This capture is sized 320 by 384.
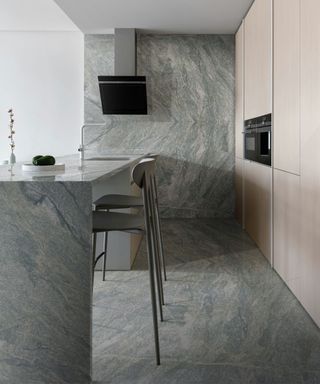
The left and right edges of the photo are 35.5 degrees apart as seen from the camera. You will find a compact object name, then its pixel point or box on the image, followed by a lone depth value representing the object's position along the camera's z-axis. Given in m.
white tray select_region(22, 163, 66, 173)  2.45
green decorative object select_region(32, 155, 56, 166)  2.56
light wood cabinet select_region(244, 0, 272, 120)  4.36
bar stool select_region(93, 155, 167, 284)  3.22
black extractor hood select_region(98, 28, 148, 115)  6.69
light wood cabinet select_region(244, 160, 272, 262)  4.41
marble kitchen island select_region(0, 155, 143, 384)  1.93
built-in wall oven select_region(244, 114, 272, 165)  4.35
